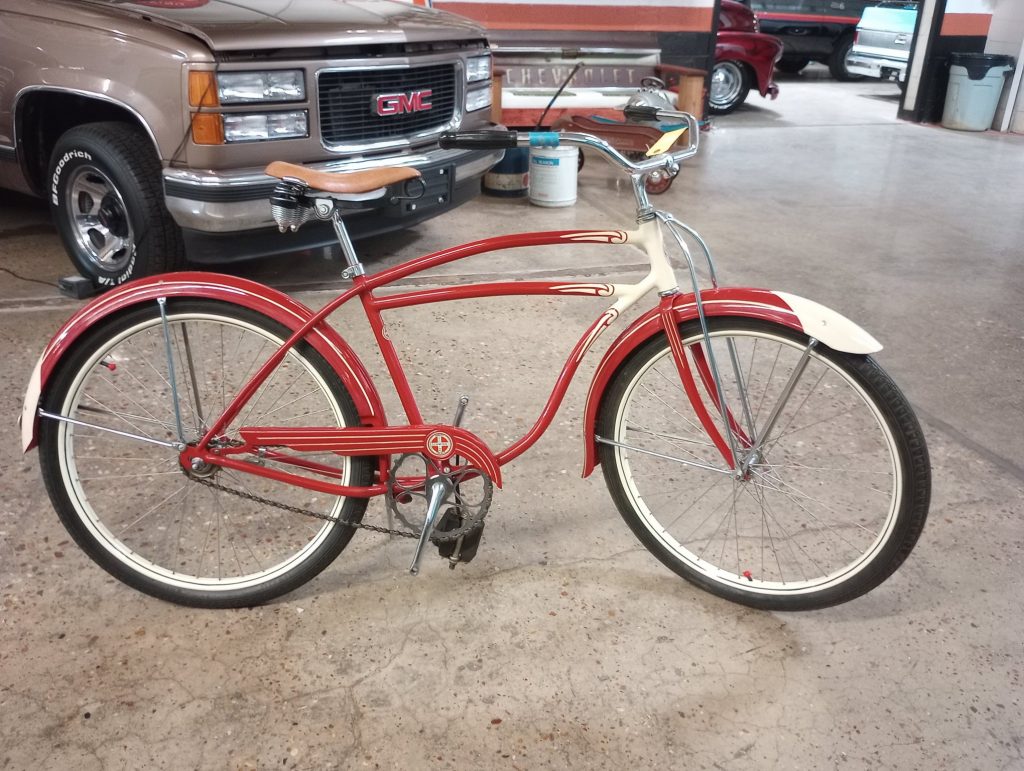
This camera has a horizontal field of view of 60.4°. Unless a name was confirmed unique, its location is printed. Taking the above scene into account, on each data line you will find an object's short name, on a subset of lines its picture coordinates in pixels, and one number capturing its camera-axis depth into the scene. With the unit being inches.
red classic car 388.5
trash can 358.6
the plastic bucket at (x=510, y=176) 232.8
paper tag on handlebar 82.7
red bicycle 78.8
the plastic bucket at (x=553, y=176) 223.0
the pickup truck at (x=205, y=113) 138.8
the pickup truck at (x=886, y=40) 452.4
